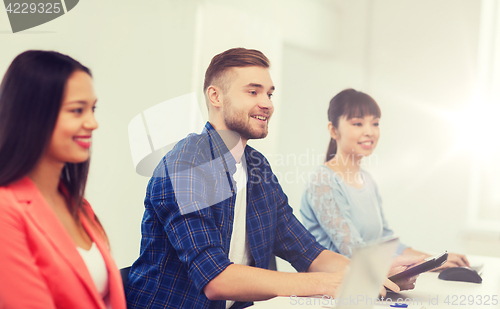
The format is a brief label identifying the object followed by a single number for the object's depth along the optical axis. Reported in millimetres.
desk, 946
